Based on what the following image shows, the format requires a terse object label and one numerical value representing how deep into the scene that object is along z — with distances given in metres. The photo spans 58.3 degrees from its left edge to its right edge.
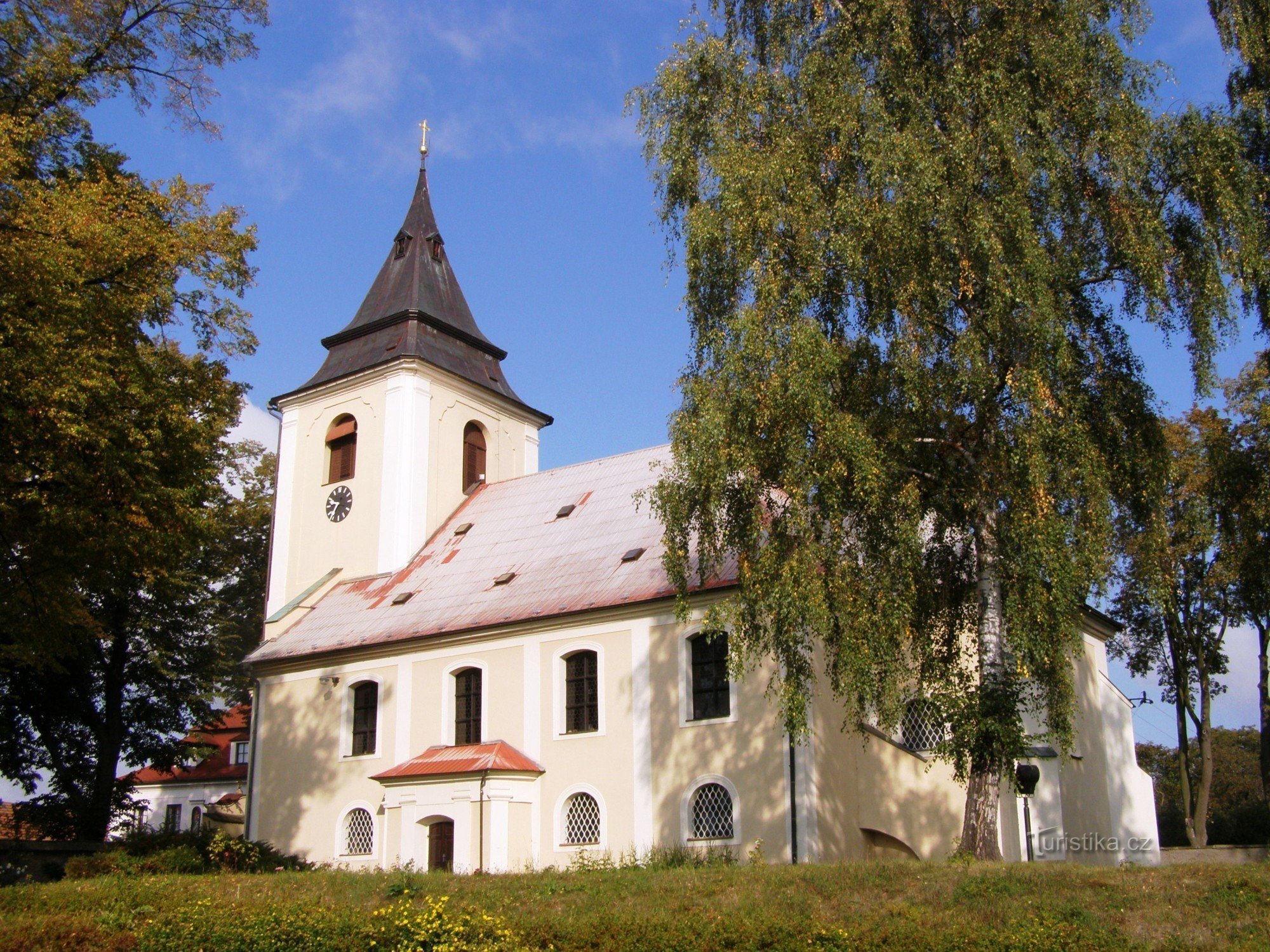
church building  20.12
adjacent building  41.69
